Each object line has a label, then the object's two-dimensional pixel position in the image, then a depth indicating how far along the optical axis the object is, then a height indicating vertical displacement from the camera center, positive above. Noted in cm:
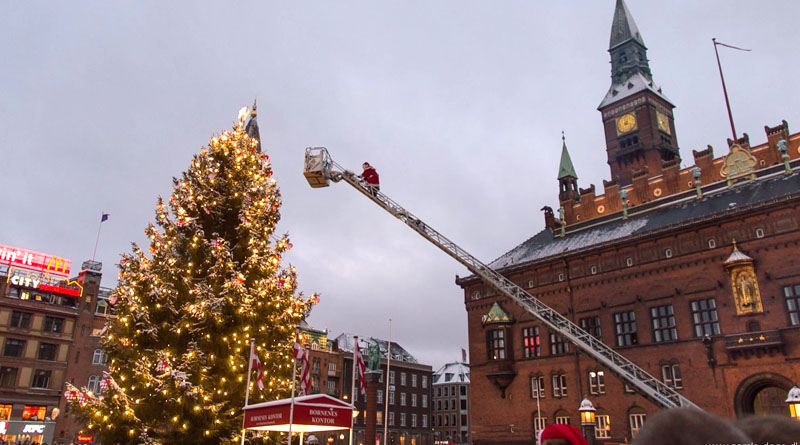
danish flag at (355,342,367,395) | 2167 +164
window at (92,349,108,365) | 5744 +554
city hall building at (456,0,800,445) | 2997 +742
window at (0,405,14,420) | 5019 +8
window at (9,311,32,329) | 5322 +870
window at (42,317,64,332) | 5534 +862
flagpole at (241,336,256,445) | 1738 +172
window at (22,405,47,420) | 5138 +10
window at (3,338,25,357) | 5197 +596
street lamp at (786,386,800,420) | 2381 +70
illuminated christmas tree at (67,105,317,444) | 1734 +332
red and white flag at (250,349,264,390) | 1711 +139
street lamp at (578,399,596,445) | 3161 -3
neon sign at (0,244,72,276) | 5597 +1533
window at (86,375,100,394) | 5591 +290
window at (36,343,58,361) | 5425 +589
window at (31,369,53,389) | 5300 +319
